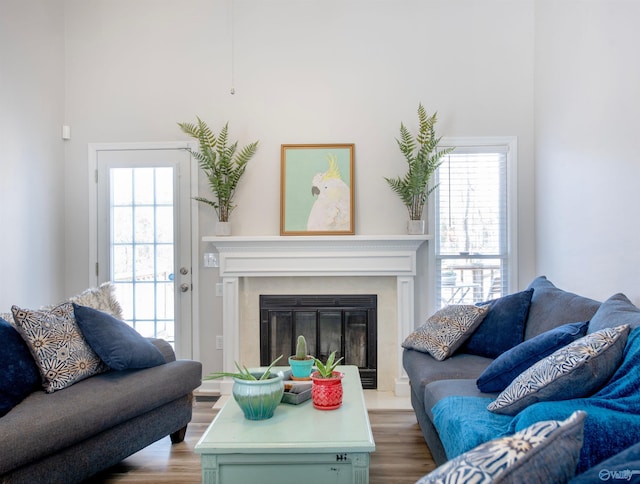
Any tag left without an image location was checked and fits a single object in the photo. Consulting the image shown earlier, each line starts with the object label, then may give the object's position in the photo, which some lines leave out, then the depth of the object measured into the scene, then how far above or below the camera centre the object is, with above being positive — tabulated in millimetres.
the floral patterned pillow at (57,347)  2330 -586
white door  4137 -38
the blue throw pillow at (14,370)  2156 -657
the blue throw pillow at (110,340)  2520 -586
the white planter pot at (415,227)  3887 +49
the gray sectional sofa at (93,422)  1944 -893
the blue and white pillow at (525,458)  831 -415
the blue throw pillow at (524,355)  2000 -535
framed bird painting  4016 +385
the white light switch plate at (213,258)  4125 -222
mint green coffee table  1830 -881
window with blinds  4059 +60
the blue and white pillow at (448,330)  2865 -609
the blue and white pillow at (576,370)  1606 -476
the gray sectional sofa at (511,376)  1392 -591
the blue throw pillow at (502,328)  2777 -567
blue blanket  1373 -588
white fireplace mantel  3906 -240
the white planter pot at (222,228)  3946 +40
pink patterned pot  2205 -754
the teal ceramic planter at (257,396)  2033 -712
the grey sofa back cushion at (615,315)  1881 -341
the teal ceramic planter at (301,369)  2602 -754
